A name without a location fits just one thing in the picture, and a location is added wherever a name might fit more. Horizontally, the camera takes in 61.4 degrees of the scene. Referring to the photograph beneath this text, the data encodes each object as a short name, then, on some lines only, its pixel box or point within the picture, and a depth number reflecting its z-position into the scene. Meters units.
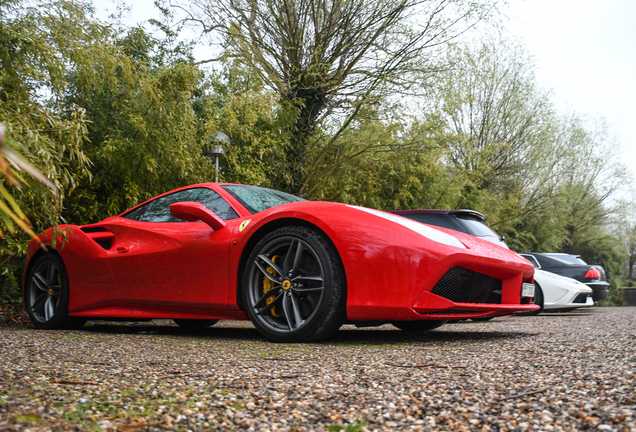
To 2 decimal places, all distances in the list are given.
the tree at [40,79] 3.78
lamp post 7.79
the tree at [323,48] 10.06
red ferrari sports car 3.04
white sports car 8.64
